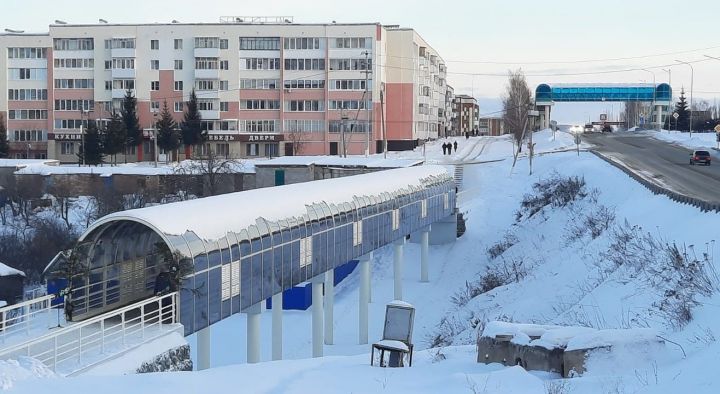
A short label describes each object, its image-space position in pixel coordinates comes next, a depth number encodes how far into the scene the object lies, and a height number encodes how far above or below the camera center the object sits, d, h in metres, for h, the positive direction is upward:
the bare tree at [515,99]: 89.50 +2.92
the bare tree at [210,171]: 57.03 -3.09
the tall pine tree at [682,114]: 122.50 +1.67
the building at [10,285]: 38.78 -7.09
